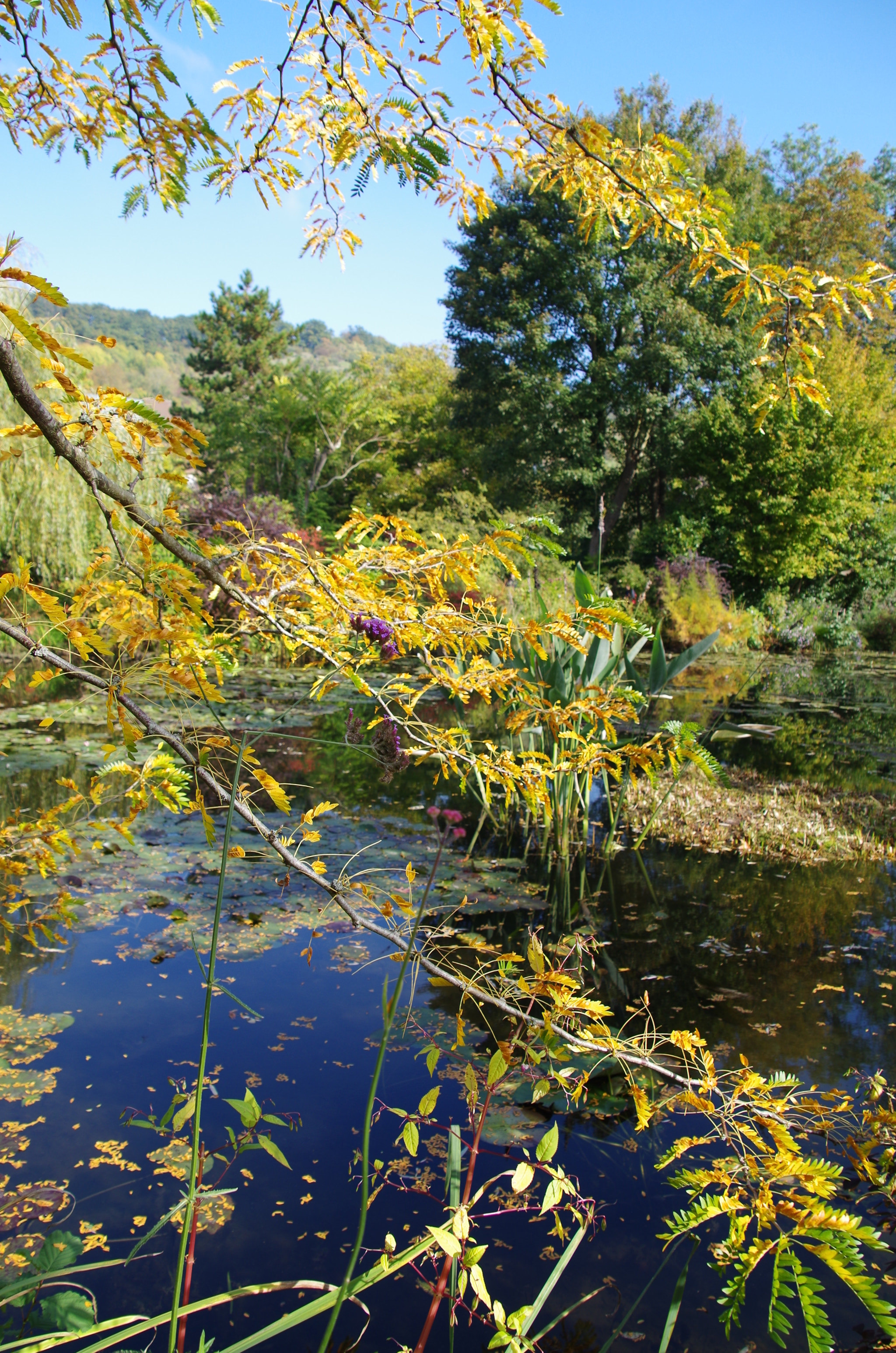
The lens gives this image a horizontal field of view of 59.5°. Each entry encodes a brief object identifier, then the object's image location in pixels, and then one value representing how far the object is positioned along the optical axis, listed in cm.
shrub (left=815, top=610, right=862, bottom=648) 1385
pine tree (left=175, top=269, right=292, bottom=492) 2752
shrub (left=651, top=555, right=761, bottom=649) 1198
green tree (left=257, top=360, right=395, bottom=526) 1959
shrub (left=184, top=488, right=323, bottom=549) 912
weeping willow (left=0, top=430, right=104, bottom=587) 722
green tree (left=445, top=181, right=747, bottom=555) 1634
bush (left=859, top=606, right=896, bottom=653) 1421
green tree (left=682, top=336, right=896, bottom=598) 1496
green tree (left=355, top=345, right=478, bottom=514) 2088
